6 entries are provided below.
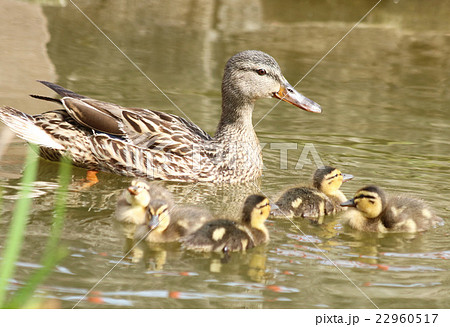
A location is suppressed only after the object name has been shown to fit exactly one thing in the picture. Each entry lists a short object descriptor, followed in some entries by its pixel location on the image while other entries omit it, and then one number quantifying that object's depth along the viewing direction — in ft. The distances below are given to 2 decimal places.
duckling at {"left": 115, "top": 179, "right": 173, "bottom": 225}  31.83
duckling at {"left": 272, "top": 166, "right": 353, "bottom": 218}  34.04
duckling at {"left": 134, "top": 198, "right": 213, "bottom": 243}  30.19
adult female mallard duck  39.78
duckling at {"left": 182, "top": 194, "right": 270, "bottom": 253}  29.22
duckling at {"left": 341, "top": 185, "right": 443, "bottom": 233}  32.86
